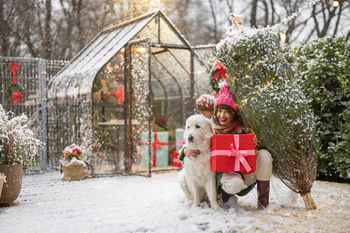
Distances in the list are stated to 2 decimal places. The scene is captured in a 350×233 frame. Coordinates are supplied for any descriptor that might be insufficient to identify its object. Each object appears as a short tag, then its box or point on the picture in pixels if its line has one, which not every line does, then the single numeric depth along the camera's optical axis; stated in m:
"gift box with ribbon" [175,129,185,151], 7.61
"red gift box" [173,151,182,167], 7.43
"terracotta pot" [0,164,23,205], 4.30
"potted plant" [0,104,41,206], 4.30
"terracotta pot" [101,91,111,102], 6.61
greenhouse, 6.50
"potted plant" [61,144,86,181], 6.17
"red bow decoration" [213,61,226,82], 6.74
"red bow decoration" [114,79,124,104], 6.82
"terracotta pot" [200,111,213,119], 6.90
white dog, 3.79
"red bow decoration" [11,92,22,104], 7.07
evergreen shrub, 5.51
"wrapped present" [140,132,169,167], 7.46
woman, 3.79
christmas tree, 3.68
